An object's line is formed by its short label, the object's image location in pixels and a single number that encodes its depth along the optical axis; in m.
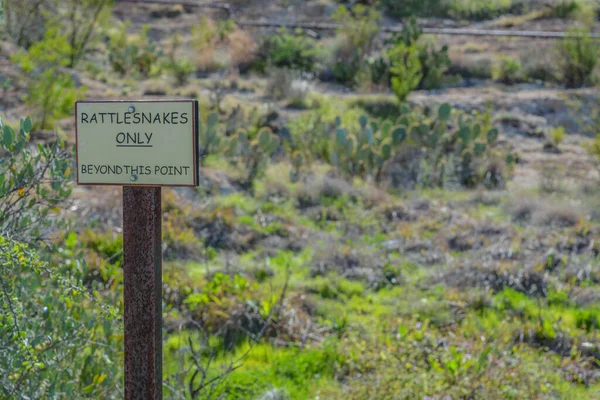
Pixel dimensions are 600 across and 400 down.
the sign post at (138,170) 2.46
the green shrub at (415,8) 24.31
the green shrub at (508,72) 15.30
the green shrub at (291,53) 16.17
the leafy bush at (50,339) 2.52
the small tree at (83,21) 14.19
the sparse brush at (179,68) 13.91
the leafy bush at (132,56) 14.26
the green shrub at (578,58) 14.50
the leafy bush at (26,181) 2.78
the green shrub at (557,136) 11.16
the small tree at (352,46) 15.38
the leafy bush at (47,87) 9.01
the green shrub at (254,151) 8.99
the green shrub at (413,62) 12.62
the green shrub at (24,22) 13.02
